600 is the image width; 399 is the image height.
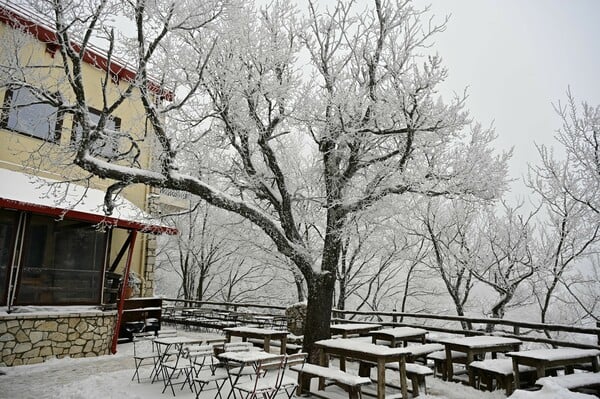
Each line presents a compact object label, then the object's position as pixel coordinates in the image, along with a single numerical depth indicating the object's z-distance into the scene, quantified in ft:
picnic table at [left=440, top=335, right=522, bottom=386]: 21.46
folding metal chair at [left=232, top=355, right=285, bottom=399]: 16.35
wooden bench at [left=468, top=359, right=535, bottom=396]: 19.71
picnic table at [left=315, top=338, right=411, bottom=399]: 17.88
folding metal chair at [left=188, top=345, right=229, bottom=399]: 18.64
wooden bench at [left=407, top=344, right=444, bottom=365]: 22.28
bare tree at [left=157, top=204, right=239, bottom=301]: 67.77
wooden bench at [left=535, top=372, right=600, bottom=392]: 17.34
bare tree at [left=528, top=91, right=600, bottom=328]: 33.42
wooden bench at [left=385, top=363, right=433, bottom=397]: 20.17
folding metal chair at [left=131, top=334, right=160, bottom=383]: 22.74
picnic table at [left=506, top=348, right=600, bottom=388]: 18.25
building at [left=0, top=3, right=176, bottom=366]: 27.07
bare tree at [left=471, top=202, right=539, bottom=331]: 43.96
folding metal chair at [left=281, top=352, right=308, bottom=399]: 17.50
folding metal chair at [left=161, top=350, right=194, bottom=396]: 20.48
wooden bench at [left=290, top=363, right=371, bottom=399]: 16.79
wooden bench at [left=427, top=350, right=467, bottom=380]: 23.12
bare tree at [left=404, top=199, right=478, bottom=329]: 46.29
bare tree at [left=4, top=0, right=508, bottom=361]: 24.36
